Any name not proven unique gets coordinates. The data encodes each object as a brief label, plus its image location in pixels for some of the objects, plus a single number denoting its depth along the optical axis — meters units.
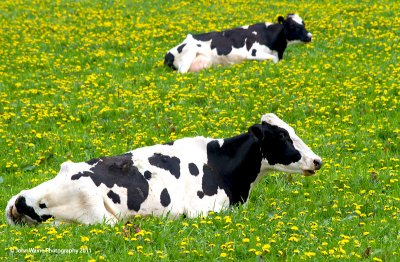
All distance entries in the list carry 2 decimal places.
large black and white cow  18.67
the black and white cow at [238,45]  37.91
